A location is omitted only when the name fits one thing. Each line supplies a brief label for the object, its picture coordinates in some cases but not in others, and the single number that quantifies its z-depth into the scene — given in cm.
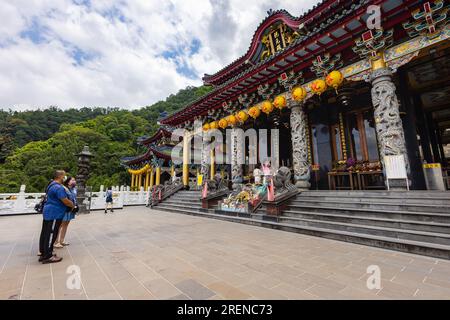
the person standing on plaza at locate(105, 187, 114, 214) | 1176
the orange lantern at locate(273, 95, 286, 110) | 828
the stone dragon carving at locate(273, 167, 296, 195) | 698
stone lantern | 1142
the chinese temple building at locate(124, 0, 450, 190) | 552
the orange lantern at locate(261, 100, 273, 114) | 888
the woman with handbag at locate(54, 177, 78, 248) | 427
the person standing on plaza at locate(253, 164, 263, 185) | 980
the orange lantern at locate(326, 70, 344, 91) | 673
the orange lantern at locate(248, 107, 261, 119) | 945
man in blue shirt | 325
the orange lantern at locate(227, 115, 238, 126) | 1053
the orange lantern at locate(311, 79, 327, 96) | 707
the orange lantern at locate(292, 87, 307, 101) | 768
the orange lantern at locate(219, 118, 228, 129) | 1089
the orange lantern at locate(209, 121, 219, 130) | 1174
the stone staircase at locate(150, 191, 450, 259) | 368
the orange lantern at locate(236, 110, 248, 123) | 1009
